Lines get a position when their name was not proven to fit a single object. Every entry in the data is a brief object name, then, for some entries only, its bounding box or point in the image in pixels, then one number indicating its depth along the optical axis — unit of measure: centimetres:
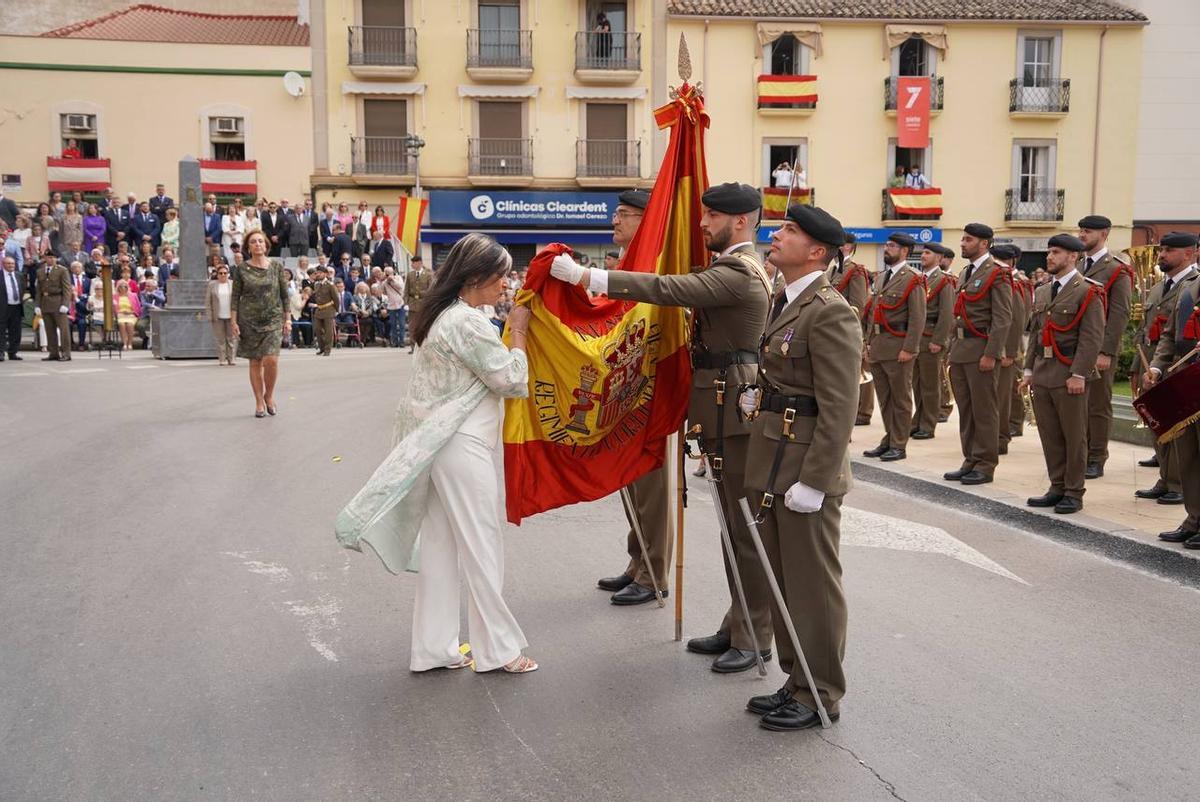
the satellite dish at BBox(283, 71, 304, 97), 3494
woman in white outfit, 471
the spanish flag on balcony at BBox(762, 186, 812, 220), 3288
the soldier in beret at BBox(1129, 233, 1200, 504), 859
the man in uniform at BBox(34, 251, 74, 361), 1984
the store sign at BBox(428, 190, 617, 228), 3634
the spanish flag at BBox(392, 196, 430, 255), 3171
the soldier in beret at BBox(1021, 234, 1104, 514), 830
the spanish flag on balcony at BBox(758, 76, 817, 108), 3588
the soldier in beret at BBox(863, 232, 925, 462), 1114
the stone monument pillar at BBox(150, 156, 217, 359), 2081
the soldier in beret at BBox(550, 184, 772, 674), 496
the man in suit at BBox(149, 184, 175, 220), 2808
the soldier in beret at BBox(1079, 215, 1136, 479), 895
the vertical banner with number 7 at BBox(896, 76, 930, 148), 3591
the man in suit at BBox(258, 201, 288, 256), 2902
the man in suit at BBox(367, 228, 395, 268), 3098
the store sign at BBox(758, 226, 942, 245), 3691
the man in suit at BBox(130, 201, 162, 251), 2733
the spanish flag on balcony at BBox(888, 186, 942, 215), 3659
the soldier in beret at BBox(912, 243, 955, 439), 1222
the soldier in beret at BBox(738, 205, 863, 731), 421
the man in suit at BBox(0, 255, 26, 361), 1941
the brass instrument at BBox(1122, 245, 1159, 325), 1515
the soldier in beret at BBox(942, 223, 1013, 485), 964
